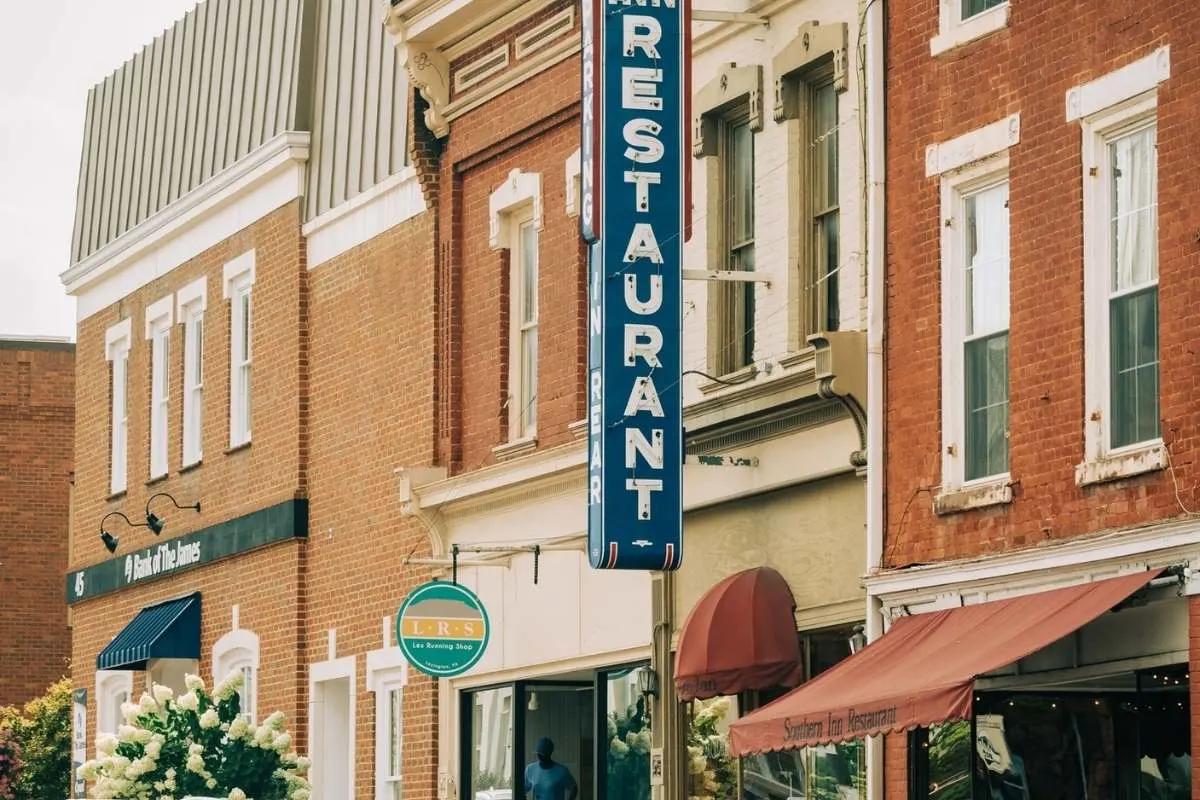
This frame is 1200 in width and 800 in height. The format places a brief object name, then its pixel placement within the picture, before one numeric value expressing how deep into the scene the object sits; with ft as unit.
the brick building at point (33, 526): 163.43
